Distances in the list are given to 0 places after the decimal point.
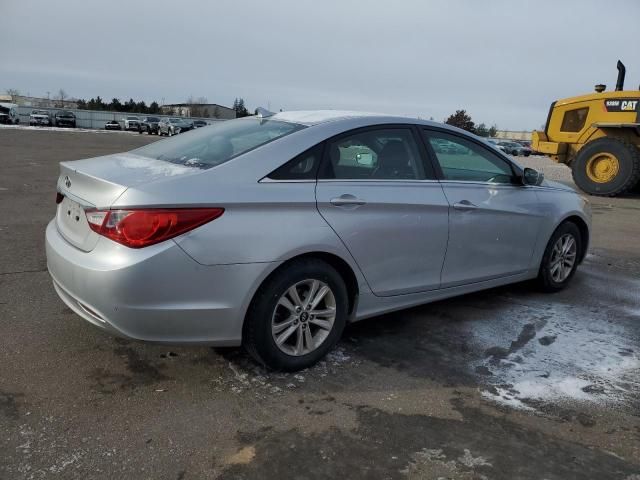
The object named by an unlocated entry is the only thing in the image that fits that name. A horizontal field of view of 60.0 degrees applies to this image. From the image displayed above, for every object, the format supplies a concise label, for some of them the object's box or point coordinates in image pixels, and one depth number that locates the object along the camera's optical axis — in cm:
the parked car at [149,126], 5066
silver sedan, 276
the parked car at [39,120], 4947
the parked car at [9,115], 4991
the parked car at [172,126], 4675
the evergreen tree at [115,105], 8460
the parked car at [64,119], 5175
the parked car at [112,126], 5716
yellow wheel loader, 1277
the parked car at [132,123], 5519
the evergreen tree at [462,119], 6089
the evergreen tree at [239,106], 8974
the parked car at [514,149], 4690
